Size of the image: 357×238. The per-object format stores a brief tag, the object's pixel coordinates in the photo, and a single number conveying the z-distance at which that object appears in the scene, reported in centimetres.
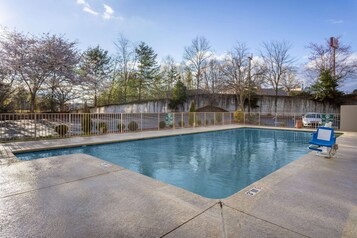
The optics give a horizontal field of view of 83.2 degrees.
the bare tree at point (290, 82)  2341
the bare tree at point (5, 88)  1022
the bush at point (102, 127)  993
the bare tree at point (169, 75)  2597
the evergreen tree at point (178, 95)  2239
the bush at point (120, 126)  1069
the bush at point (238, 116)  1752
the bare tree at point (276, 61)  2227
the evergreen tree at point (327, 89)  1734
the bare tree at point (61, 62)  1039
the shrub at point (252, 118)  1748
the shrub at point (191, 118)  1418
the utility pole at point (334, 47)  1952
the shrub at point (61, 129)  870
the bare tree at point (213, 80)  2244
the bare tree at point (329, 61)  1928
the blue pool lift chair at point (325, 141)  556
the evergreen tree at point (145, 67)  2473
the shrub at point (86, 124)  939
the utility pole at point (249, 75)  2019
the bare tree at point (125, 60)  2534
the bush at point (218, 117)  1636
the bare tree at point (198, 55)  2558
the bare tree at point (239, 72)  2045
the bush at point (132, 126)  1110
